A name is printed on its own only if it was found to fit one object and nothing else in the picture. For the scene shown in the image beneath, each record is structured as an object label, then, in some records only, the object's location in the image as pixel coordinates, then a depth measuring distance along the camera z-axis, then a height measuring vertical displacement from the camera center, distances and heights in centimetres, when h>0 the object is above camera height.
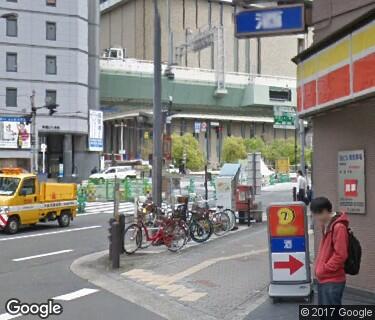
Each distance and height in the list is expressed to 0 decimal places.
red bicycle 1609 -177
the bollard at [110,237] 1351 -150
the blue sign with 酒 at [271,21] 1071 +250
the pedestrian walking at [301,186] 2631 -84
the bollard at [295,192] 2878 -118
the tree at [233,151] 10550 +262
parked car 6236 -62
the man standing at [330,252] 584 -81
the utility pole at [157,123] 1897 +133
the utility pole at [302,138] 3140 +144
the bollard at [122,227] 1456 -141
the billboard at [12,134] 5844 +314
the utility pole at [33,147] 3644 +120
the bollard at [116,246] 1339 -169
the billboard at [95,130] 6706 +394
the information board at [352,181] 955 -23
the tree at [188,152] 9794 +228
